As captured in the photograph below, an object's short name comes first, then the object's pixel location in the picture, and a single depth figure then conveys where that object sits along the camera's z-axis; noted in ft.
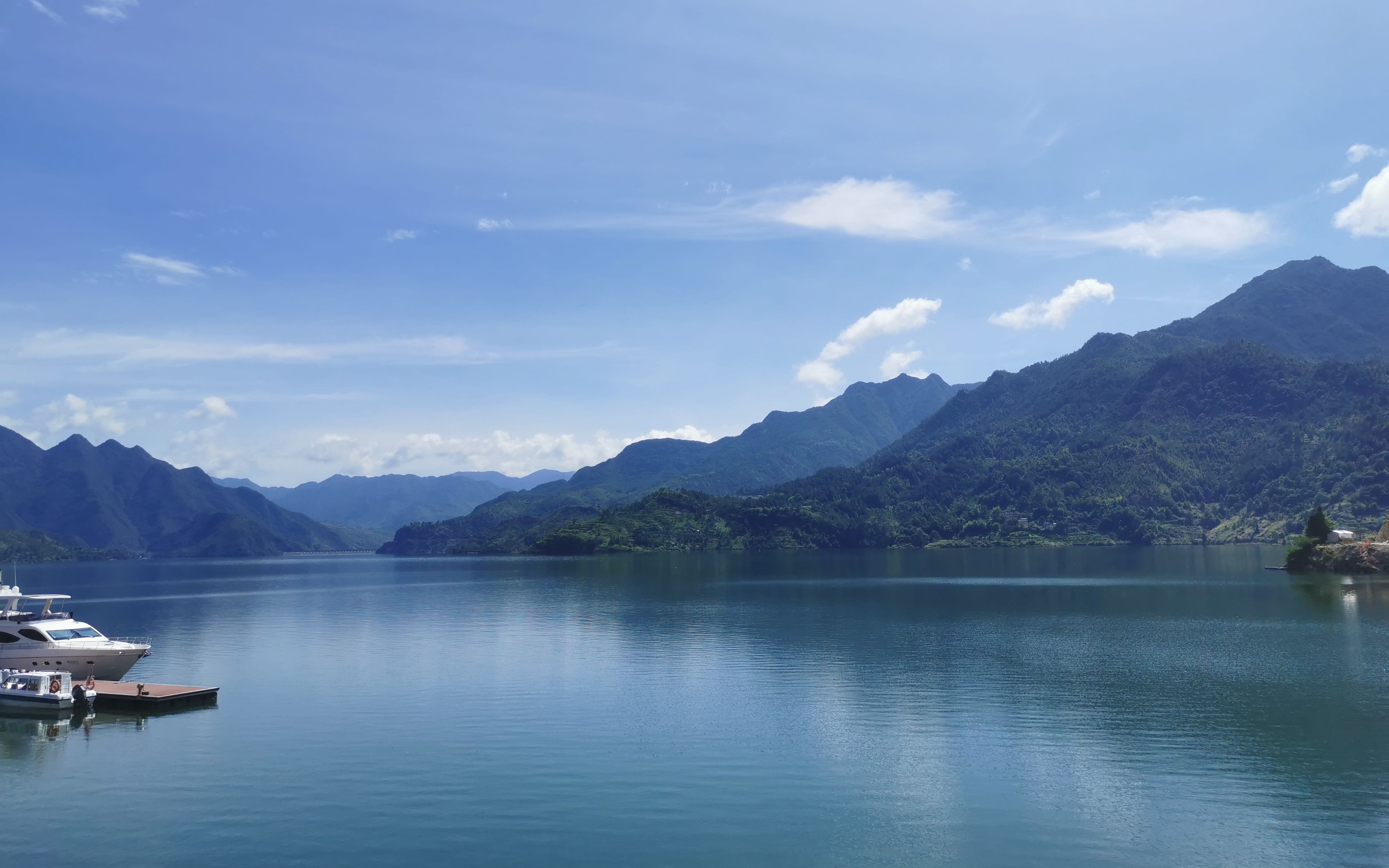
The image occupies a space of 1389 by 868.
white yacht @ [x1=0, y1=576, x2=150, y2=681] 205.57
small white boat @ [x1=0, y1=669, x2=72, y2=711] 186.29
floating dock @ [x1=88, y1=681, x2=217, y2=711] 189.16
